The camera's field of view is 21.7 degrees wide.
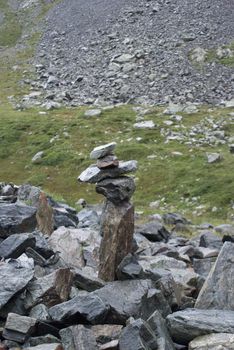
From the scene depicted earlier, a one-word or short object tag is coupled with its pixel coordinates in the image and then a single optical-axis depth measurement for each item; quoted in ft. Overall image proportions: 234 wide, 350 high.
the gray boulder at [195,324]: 37.29
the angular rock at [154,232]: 79.15
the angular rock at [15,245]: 47.74
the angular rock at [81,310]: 38.24
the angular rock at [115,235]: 47.34
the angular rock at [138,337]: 34.91
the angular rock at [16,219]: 55.16
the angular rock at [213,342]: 34.81
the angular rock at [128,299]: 40.32
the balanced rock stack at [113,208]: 47.44
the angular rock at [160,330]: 36.47
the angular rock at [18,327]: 36.24
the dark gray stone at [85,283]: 45.06
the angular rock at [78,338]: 35.32
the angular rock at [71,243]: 55.21
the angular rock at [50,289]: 40.32
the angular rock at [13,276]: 39.24
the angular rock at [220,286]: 42.78
